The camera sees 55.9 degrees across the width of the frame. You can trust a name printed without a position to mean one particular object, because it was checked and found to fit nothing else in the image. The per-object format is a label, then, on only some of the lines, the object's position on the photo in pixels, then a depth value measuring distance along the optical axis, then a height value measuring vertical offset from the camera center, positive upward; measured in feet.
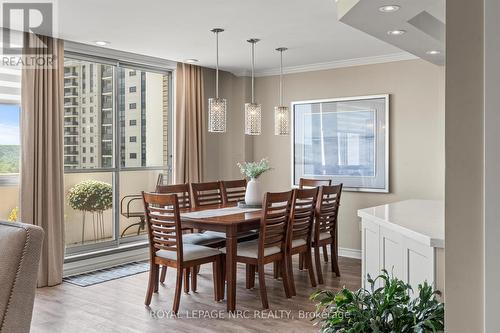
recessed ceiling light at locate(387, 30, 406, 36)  12.40 +3.48
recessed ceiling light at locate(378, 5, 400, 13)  10.28 +3.42
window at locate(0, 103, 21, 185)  15.46 +0.64
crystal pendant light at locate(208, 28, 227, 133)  15.30 +1.58
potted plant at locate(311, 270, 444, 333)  6.09 -1.99
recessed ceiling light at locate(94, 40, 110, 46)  16.44 +4.27
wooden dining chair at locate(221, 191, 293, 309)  12.98 -2.31
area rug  15.94 -3.98
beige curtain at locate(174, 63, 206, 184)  20.61 +1.75
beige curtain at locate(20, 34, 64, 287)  15.07 +0.41
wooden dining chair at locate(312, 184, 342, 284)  15.76 -2.06
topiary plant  17.87 -1.39
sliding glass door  17.66 +0.72
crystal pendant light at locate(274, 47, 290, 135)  17.02 +1.56
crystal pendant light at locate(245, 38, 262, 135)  16.24 +1.59
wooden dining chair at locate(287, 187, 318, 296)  13.88 -1.95
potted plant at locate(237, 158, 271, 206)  16.08 -0.86
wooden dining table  12.73 -1.80
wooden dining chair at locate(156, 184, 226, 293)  14.66 -2.44
